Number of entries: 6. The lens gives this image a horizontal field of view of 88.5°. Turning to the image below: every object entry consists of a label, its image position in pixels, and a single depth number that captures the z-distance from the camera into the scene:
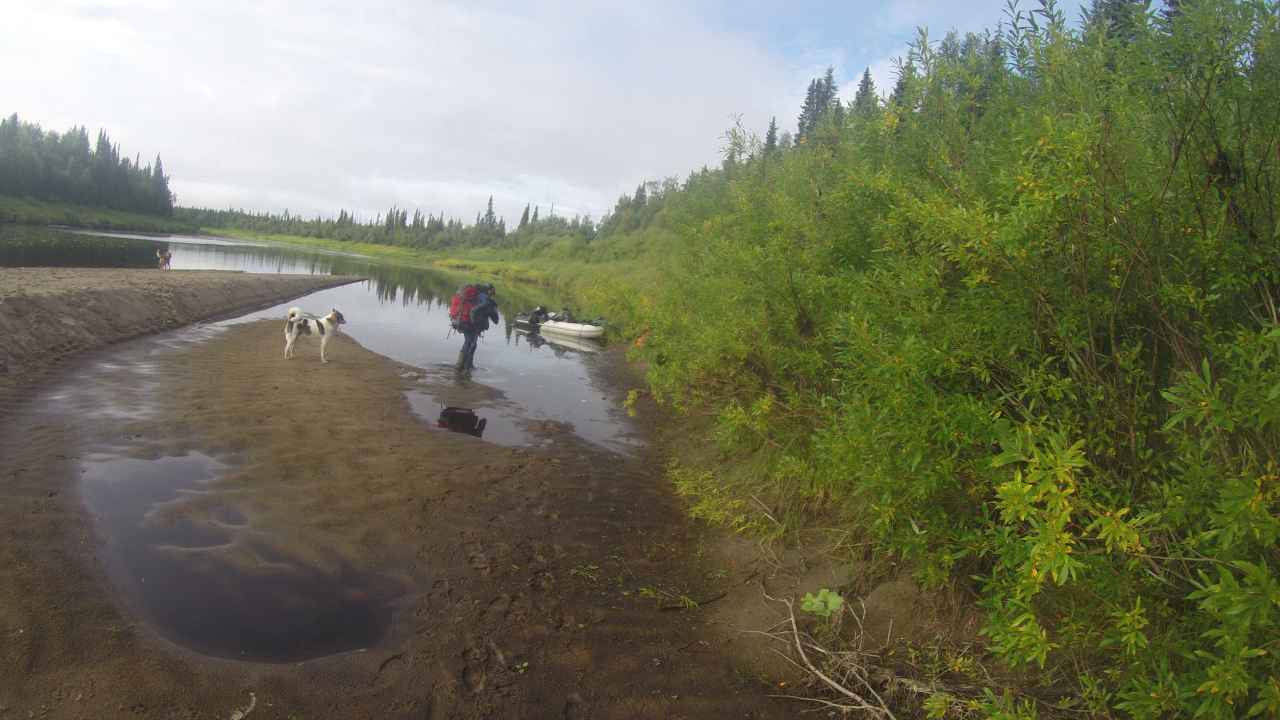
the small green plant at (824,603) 5.24
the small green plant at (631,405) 13.57
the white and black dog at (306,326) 16.61
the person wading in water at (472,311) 17.69
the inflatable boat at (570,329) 26.73
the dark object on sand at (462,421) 12.02
